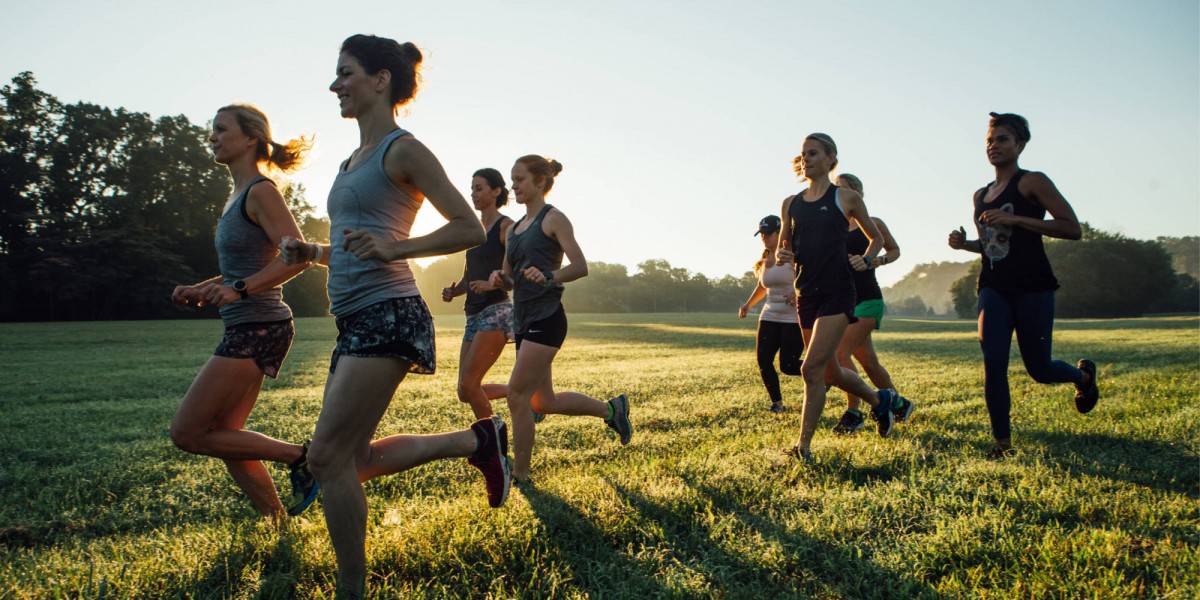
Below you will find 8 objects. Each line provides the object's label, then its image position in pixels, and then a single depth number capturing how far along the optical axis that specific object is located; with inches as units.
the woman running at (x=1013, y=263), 192.4
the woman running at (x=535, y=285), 183.6
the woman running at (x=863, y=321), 258.5
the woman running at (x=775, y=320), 294.8
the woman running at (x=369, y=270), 100.7
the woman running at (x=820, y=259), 200.7
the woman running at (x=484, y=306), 212.5
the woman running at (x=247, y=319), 130.5
